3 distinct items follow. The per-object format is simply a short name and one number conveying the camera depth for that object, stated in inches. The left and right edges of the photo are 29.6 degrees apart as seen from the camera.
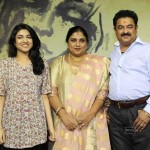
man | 75.9
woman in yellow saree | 83.3
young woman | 75.4
